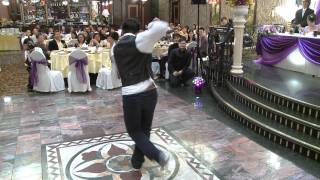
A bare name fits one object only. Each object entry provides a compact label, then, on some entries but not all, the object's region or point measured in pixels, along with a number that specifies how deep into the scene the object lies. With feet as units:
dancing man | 9.00
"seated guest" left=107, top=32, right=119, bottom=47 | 22.80
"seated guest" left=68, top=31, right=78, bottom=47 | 27.61
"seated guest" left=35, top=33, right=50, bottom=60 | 22.75
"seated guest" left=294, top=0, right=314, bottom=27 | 23.07
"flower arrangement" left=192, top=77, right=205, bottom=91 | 21.68
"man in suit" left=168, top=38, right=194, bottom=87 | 22.76
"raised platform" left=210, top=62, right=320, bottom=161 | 12.80
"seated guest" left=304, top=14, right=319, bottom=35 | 20.62
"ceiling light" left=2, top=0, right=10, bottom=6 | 54.73
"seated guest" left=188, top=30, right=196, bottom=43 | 33.92
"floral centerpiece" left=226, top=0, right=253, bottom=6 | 19.90
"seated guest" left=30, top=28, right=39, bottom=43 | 32.61
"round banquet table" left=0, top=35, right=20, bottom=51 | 45.78
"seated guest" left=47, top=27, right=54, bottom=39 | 35.49
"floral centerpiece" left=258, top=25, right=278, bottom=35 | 24.00
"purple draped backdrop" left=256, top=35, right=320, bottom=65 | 19.38
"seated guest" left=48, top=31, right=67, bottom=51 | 25.48
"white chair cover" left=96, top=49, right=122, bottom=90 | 22.65
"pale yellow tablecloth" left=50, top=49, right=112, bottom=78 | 22.86
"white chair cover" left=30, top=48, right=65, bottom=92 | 20.62
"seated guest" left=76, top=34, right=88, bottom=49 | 26.63
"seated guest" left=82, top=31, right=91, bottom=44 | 29.49
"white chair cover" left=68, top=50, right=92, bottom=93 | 21.23
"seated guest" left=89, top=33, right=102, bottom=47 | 26.15
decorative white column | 20.07
